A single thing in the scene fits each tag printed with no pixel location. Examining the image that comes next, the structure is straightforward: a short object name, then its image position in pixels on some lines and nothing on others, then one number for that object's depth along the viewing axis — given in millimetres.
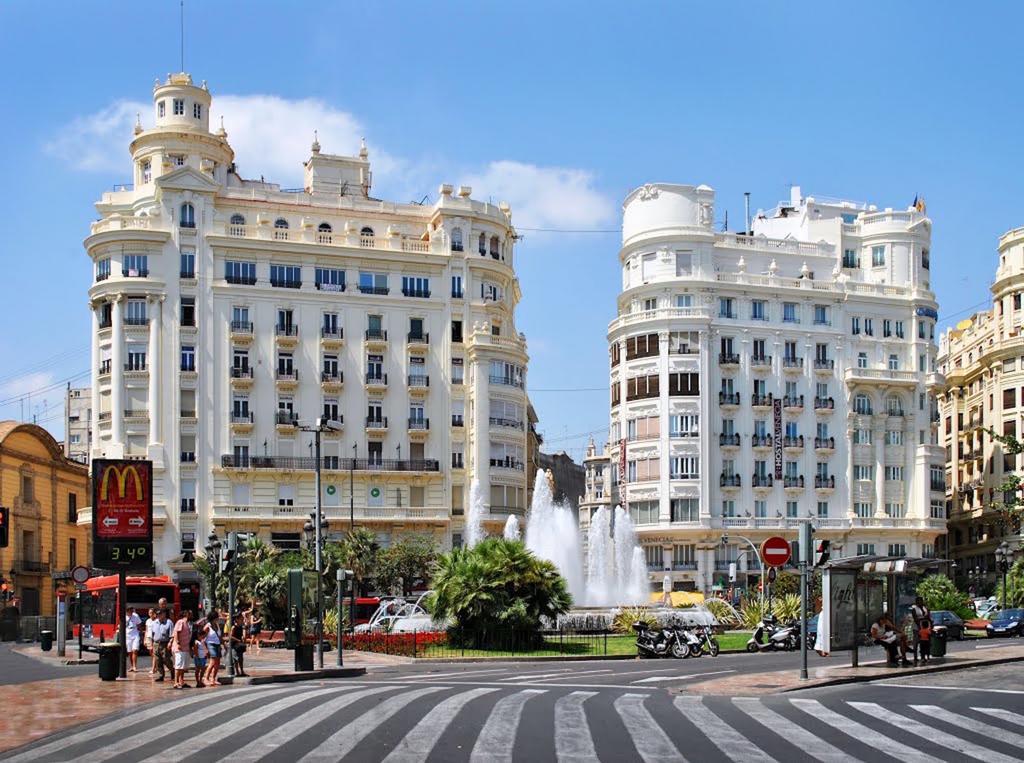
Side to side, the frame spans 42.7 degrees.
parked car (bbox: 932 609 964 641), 45750
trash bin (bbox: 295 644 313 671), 31672
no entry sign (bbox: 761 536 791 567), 25562
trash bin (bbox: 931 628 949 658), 31922
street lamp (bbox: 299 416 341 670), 33406
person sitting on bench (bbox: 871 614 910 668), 28922
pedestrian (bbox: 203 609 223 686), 28656
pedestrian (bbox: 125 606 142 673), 34644
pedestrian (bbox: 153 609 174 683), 30312
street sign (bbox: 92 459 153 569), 30219
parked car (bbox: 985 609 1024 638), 48375
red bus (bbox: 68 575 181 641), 49125
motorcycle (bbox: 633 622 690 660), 38469
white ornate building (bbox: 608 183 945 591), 82500
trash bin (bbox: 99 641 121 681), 30438
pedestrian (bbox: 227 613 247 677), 30812
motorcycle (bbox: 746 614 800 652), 41062
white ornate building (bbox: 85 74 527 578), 73688
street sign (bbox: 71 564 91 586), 38525
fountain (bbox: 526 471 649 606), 72062
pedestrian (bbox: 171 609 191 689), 28016
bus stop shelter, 29219
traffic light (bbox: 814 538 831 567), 26873
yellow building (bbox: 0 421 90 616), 74562
